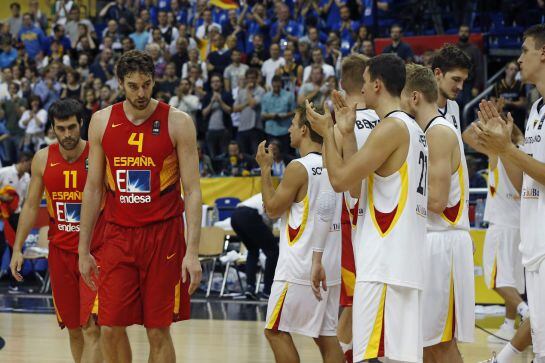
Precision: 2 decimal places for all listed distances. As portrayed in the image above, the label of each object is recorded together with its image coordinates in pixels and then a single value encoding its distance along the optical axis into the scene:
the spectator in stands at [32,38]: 23.89
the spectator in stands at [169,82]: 19.33
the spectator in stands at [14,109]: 20.72
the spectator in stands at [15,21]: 24.62
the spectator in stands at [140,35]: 21.72
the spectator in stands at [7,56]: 23.38
